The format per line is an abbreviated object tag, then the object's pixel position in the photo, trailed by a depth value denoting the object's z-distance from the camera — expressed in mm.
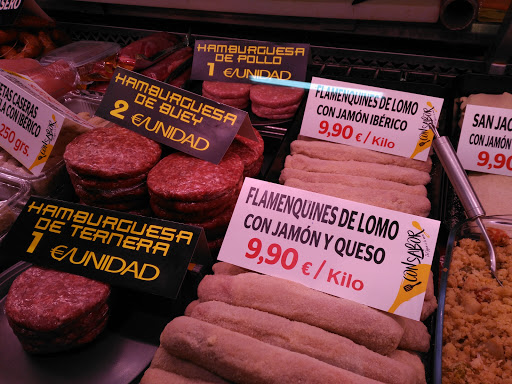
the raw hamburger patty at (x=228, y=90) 655
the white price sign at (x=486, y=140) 511
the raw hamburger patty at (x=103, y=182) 488
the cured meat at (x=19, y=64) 718
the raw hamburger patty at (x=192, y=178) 455
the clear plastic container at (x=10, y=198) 517
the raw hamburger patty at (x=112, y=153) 481
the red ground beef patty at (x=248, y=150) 542
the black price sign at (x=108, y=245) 408
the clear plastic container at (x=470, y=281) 391
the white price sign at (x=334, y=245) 378
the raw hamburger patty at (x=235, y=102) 662
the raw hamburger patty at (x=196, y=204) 461
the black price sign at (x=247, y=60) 632
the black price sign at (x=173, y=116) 500
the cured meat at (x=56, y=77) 693
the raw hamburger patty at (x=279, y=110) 638
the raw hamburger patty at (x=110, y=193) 494
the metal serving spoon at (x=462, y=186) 425
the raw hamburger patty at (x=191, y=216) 475
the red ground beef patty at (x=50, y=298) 385
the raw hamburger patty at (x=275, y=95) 629
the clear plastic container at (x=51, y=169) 557
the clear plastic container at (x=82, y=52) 777
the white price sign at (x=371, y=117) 537
